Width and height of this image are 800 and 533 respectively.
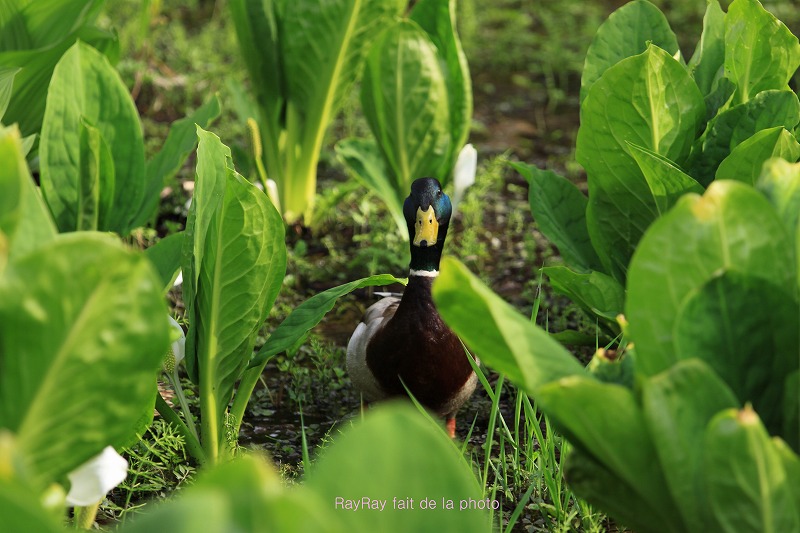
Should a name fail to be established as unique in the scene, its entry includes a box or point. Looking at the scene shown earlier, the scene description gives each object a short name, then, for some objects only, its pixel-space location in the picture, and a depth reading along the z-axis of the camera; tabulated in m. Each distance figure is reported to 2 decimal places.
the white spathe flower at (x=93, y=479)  4.99
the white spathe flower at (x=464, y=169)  5.68
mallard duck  5.35
